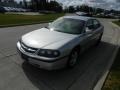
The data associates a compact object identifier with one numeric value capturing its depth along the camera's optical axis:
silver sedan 2.03
